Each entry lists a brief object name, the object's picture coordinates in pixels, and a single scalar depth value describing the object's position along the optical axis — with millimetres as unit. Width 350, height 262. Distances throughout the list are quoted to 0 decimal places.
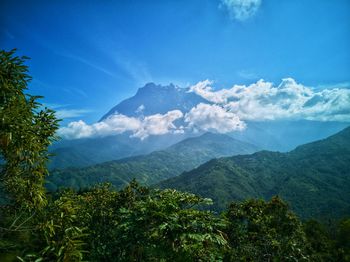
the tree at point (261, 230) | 22350
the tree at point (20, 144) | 6668
